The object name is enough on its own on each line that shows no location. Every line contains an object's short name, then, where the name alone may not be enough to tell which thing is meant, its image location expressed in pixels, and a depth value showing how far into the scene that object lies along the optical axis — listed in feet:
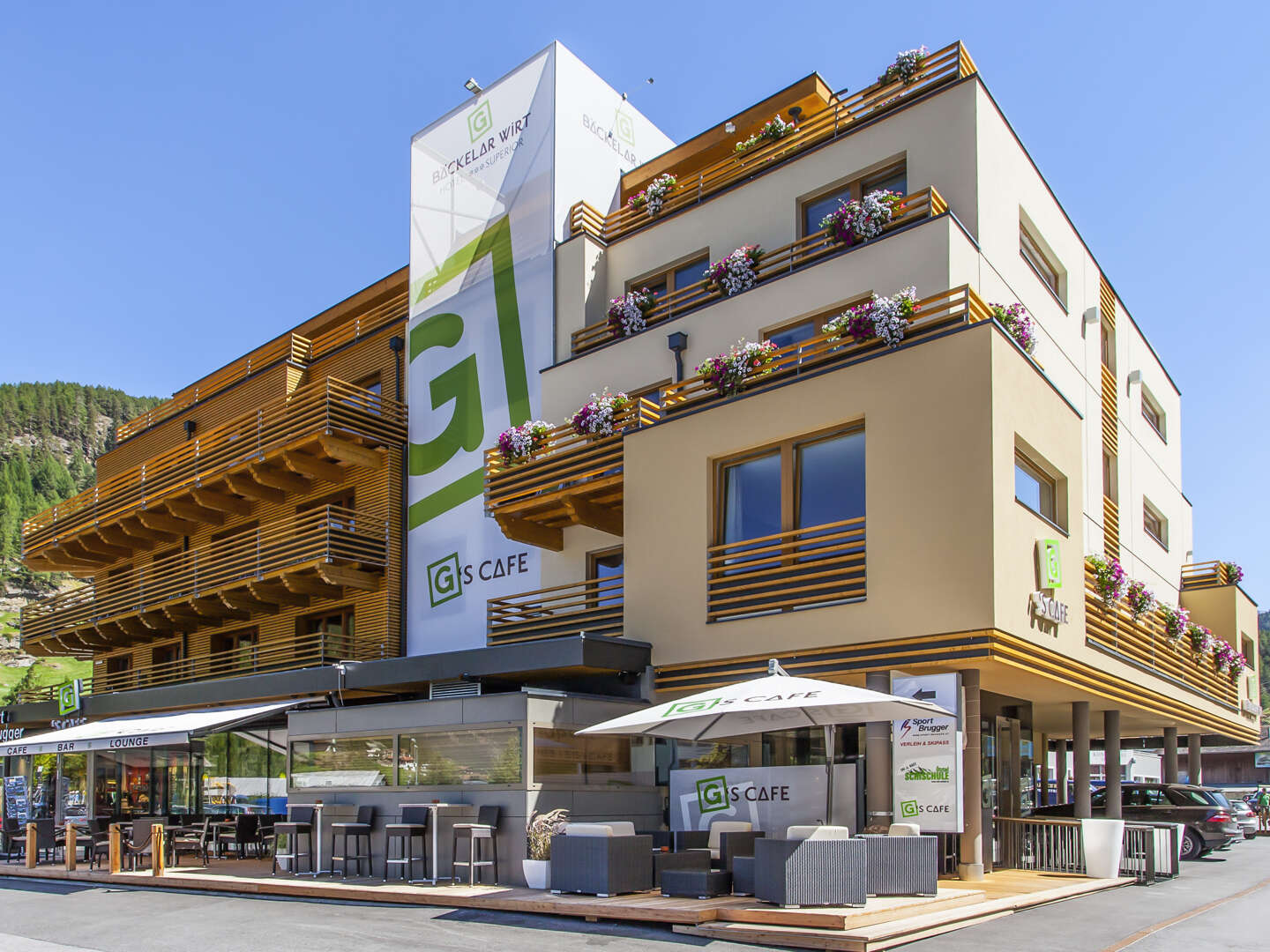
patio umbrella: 38.29
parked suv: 68.40
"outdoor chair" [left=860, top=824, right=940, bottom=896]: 36.91
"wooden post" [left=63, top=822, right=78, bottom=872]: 62.18
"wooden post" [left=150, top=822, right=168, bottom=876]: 56.54
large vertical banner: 73.77
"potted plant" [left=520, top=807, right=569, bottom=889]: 45.73
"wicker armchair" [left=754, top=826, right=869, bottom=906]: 35.47
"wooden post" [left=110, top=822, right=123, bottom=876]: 59.52
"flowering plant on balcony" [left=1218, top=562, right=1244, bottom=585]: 89.81
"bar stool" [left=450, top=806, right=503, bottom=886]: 48.24
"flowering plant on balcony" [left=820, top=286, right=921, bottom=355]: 49.03
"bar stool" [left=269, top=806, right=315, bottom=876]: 54.24
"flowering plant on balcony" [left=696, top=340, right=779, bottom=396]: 53.98
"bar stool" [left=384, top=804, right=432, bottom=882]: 49.70
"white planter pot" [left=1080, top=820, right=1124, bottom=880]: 50.03
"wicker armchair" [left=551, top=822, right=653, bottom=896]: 40.83
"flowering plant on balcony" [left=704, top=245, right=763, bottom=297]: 62.34
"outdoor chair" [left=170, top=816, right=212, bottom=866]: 61.72
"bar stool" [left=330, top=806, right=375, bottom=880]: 53.47
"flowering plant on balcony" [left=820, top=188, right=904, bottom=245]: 56.34
